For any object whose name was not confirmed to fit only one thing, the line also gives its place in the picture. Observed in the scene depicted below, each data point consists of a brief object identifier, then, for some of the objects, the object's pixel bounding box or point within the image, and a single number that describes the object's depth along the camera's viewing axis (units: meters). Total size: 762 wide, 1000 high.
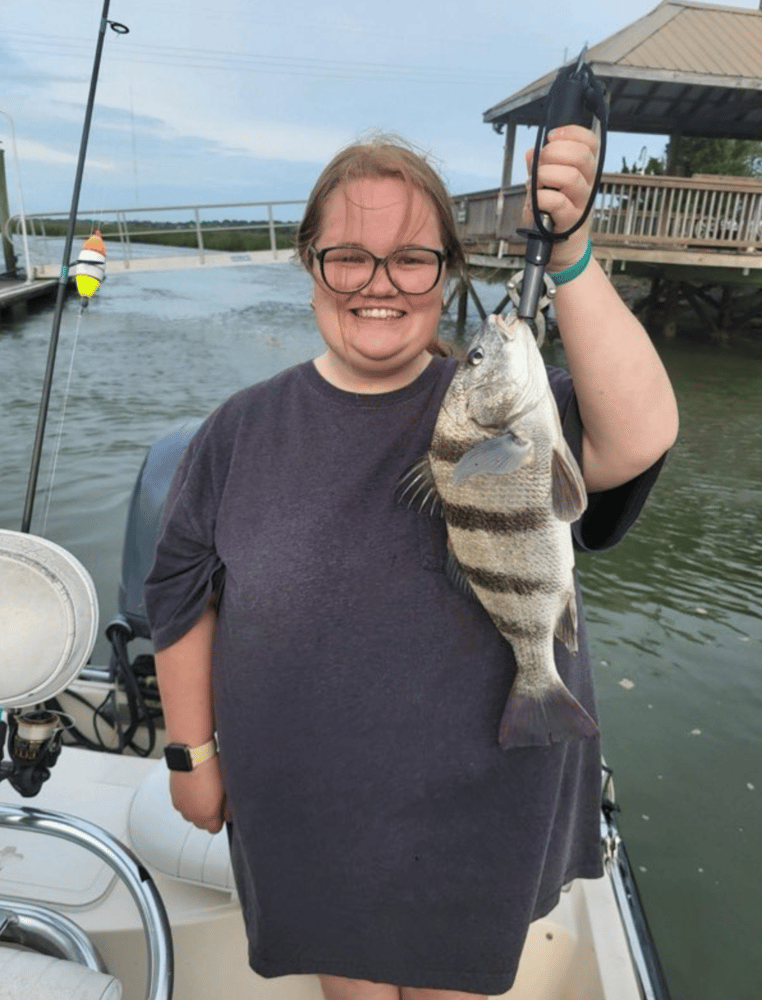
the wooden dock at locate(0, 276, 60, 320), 17.78
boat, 1.57
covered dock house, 13.61
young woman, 1.27
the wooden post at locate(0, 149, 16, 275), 23.41
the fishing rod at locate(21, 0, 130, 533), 2.78
